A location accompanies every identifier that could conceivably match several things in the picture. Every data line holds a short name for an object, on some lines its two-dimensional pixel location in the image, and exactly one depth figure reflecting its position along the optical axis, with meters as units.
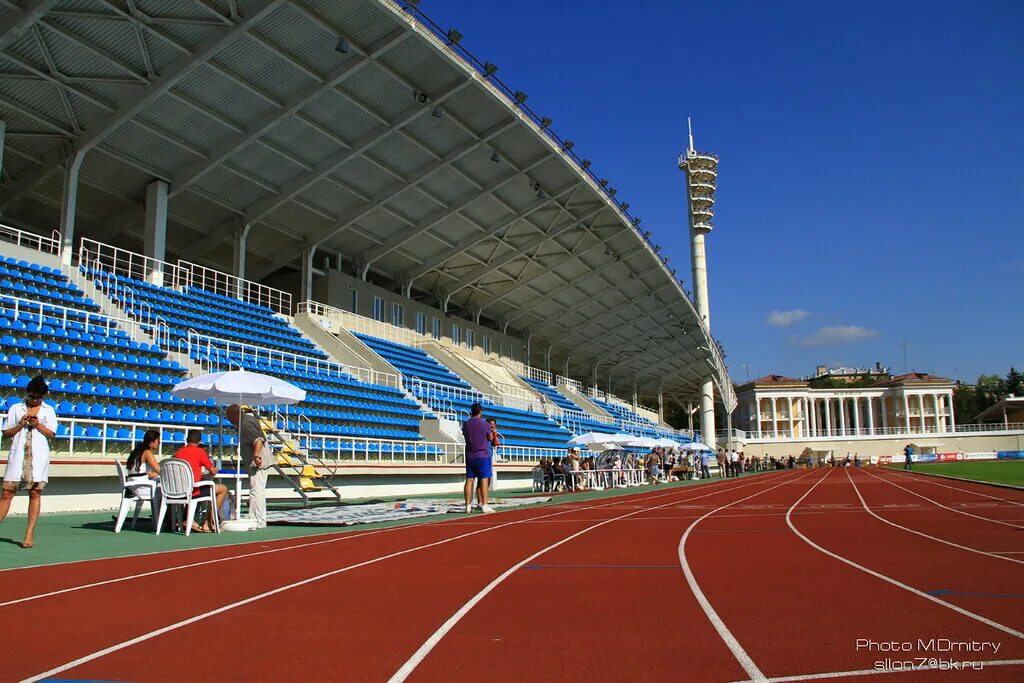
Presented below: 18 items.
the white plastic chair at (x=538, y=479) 25.17
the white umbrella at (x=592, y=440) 29.71
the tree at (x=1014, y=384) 114.12
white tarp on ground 11.95
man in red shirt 10.26
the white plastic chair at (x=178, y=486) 9.97
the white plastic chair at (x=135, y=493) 10.12
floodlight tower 68.81
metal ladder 16.62
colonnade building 100.56
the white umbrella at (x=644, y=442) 32.03
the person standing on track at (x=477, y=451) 12.88
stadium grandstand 18.31
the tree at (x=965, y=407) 114.62
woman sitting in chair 10.44
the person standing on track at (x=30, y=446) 7.89
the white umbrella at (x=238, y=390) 11.28
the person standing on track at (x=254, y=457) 10.88
